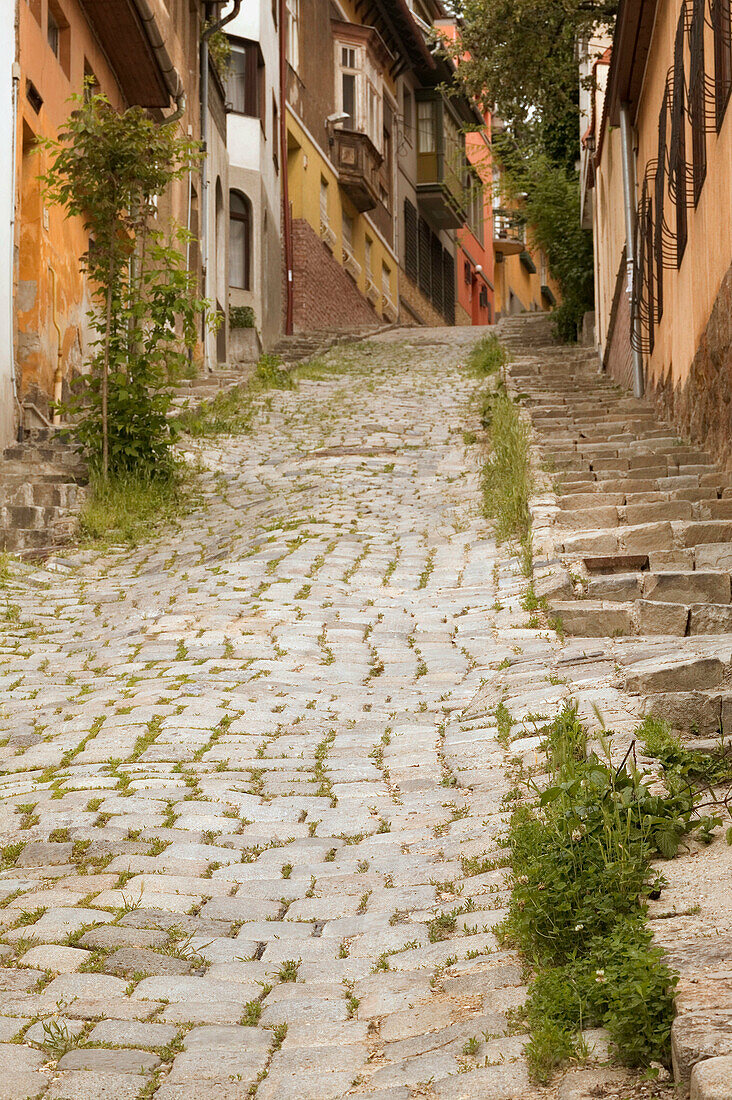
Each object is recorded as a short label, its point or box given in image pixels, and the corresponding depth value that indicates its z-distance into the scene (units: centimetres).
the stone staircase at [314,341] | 2391
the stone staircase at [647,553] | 497
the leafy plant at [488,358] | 1997
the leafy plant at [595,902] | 268
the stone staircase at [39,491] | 1056
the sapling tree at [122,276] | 1132
